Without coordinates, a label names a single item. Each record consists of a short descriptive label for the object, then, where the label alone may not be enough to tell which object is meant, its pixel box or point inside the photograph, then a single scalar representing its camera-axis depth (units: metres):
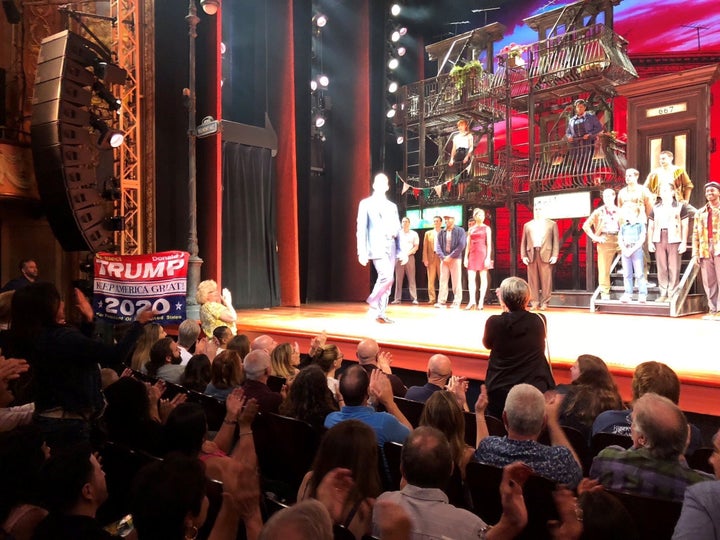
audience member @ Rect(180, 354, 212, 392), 3.69
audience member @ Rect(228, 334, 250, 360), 4.20
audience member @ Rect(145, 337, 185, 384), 3.92
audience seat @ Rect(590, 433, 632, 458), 2.37
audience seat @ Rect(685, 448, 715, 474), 2.27
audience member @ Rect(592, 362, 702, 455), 2.56
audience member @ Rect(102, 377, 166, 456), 2.58
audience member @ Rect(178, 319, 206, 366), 4.91
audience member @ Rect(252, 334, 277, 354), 4.14
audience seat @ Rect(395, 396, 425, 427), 3.14
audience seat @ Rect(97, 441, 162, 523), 2.23
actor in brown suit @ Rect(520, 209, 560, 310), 9.86
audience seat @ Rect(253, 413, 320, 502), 2.48
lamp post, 7.43
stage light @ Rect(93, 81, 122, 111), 7.23
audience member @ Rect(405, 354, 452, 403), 3.29
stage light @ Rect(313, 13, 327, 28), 11.77
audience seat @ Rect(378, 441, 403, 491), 2.22
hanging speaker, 6.62
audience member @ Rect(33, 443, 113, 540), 1.46
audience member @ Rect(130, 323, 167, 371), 4.43
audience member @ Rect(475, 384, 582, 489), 1.99
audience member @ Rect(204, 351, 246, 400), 3.41
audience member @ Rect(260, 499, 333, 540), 1.12
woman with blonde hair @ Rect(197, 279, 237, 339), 5.75
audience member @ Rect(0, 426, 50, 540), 1.59
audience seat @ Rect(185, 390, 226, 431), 3.03
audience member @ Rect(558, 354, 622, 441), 2.84
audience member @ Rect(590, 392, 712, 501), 1.85
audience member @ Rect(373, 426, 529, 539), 1.56
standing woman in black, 3.27
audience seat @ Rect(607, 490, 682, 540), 1.70
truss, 8.15
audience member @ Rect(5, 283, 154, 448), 2.46
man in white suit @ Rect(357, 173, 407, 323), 6.70
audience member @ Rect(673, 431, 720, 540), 1.50
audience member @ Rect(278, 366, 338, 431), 2.81
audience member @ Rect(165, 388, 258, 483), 2.10
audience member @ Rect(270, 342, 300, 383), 4.07
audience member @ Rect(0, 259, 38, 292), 5.99
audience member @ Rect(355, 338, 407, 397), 3.84
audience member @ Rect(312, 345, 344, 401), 3.91
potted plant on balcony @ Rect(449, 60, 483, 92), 12.88
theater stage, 3.99
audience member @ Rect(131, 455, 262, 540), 1.40
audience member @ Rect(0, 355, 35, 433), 2.39
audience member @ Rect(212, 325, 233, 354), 5.04
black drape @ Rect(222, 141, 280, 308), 10.73
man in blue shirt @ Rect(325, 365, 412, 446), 2.42
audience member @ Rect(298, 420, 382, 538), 1.77
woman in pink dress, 9.88
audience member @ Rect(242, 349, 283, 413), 3.09
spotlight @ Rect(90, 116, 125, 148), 7.13
